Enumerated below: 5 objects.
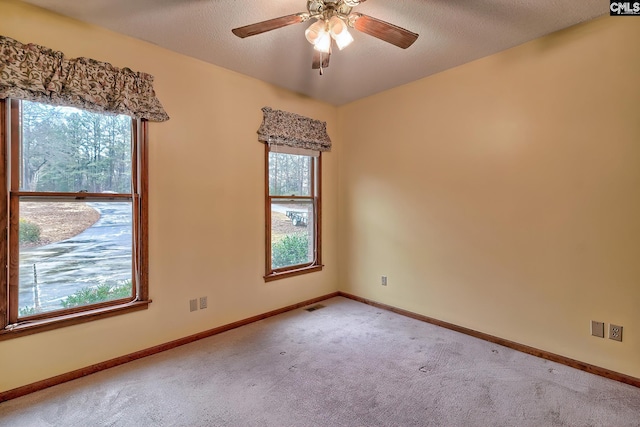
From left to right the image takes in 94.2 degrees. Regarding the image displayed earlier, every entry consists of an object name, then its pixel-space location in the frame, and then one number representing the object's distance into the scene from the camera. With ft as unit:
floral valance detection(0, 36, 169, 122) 6.45
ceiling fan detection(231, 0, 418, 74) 5.85
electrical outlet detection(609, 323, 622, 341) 7.18
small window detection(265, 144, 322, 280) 11.55
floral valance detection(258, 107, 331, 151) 11.09
